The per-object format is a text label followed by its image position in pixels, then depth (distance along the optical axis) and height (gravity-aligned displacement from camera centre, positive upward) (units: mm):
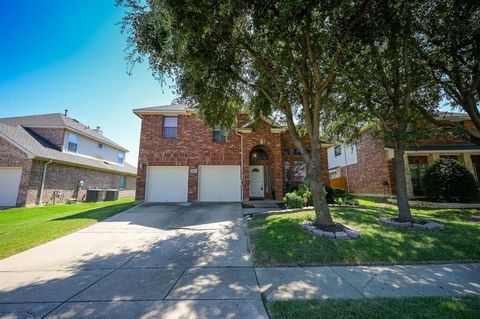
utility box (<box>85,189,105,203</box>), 16828 -512
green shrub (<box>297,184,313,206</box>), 10671 -183
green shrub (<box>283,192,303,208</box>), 10000 -546
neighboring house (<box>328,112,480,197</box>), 15148 +2303
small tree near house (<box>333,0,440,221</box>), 6703 +4246
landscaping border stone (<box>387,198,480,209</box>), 11744 -877
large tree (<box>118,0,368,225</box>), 5805 +4641
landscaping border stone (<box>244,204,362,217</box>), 9281 -956
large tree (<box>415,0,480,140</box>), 6805 +5165
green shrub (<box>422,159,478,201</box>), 12133 +465
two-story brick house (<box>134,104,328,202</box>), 13672 +1953
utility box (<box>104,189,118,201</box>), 18531 -417
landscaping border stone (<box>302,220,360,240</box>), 5889 -1254
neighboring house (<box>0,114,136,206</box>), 13391 +2064
